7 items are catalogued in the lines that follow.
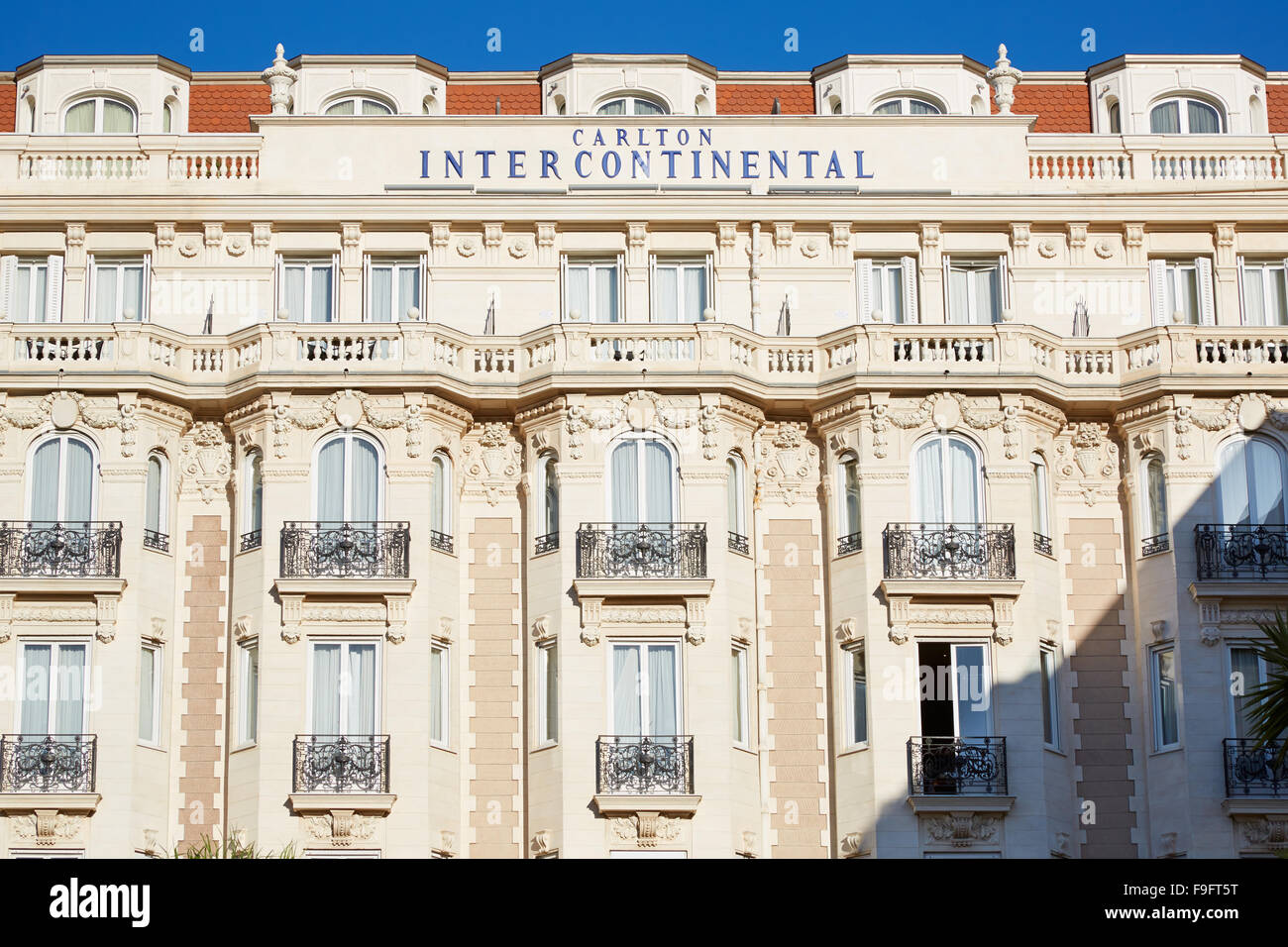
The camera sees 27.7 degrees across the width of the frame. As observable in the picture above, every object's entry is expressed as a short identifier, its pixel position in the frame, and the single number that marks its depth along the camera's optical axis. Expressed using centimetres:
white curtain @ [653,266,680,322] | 5278
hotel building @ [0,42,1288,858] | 4756
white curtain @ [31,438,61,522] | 4922
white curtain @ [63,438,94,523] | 4916
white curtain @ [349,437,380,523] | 4912
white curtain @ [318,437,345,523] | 4919
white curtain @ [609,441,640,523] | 4919
